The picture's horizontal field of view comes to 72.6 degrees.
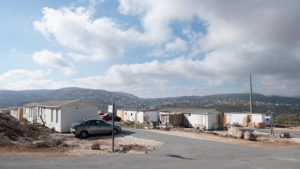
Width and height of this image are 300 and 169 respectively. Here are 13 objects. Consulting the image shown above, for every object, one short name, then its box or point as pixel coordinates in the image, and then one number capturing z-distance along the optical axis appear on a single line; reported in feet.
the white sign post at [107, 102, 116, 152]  37.79
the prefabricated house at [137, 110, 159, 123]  121.70
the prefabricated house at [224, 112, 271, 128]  107.76
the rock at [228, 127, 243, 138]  70.44
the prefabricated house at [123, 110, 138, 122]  129.18
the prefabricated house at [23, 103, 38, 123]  89.03
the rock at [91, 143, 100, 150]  40.69
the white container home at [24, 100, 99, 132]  67.56
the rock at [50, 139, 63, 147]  41.15
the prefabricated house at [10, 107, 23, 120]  113.39
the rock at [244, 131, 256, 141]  67.67
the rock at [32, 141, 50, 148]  38.41
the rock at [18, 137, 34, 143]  44.38
